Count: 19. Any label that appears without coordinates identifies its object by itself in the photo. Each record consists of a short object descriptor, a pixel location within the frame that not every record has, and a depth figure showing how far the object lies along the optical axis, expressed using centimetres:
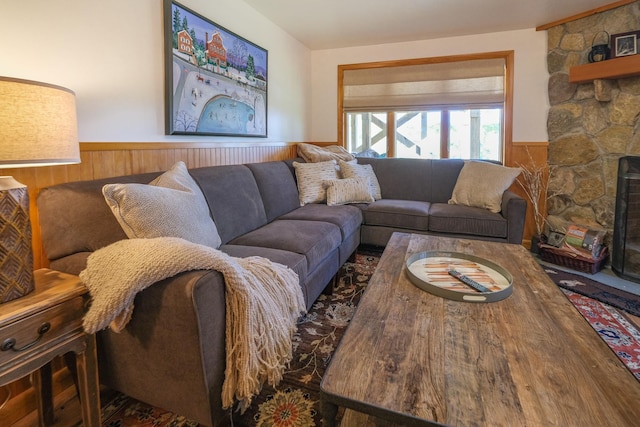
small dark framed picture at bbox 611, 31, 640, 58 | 268
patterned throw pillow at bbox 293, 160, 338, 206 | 307
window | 361
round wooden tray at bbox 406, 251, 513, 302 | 124
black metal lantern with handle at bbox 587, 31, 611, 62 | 287
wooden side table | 90
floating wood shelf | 265
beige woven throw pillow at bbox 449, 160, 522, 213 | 296
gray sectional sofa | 108
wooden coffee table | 73
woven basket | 280
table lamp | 95
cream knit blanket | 102
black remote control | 130
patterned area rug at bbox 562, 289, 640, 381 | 169
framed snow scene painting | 211
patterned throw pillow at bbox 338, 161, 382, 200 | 331
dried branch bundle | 338
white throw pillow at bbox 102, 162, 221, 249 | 130
